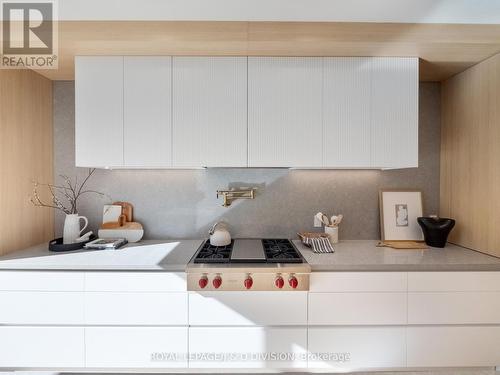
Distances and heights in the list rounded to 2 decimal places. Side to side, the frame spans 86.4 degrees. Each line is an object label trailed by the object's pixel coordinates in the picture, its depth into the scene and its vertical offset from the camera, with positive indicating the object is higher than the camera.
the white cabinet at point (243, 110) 1.91 +0.55
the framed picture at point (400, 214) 2.25 -0.24
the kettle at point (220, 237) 2.00 -0.39
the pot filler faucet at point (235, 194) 2.24 -0.07
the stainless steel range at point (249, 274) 1.61 -0.54
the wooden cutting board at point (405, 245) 2.04 -0.47
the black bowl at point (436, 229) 2.02 -0.33
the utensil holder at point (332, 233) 2.18 -0.39
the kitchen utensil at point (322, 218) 2.22 -0.27
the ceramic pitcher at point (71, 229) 2.05 -0.33
